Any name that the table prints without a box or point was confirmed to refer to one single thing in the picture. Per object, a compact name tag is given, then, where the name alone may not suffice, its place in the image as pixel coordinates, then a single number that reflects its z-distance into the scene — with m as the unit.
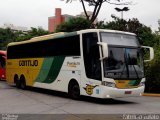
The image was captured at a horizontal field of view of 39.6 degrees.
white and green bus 9.42
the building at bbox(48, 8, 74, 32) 58.47
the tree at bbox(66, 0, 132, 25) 22.44
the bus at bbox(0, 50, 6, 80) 20.17
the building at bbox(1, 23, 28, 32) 100.09
